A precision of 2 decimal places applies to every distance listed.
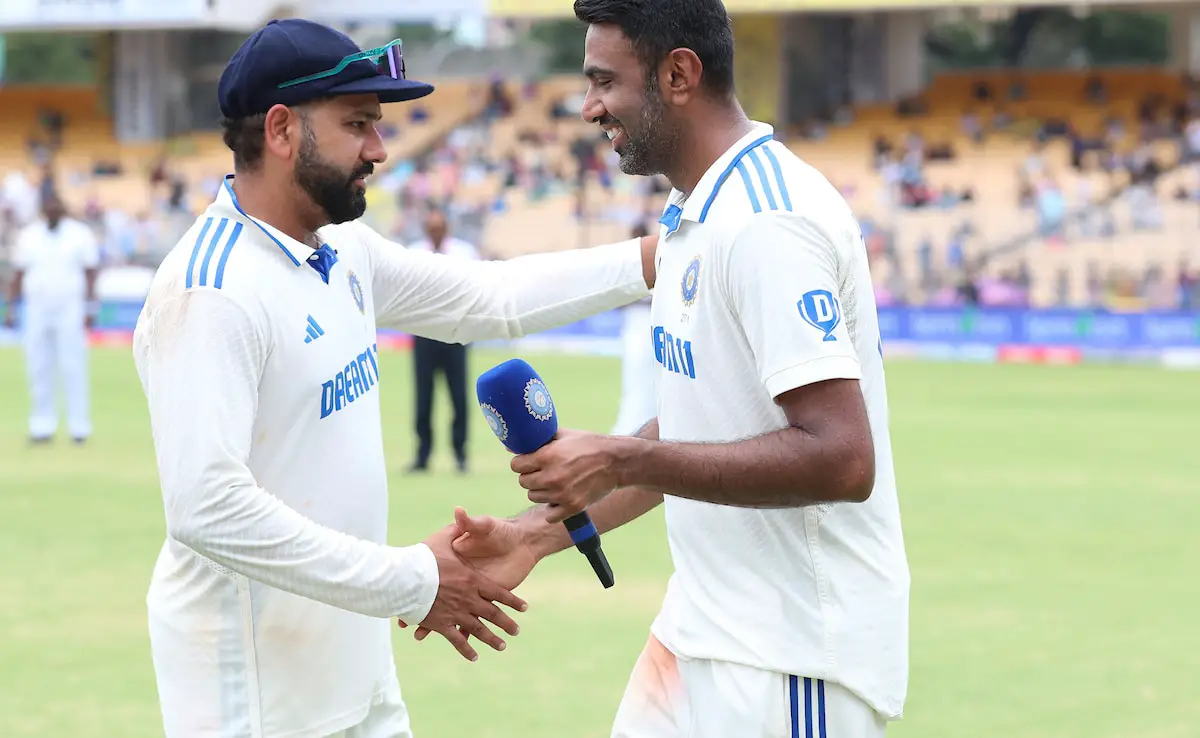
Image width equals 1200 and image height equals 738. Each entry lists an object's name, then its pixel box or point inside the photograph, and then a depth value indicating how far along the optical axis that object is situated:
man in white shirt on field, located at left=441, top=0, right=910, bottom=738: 7.14
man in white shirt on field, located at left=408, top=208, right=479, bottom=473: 30.16
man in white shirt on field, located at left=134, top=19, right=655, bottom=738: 8.06
